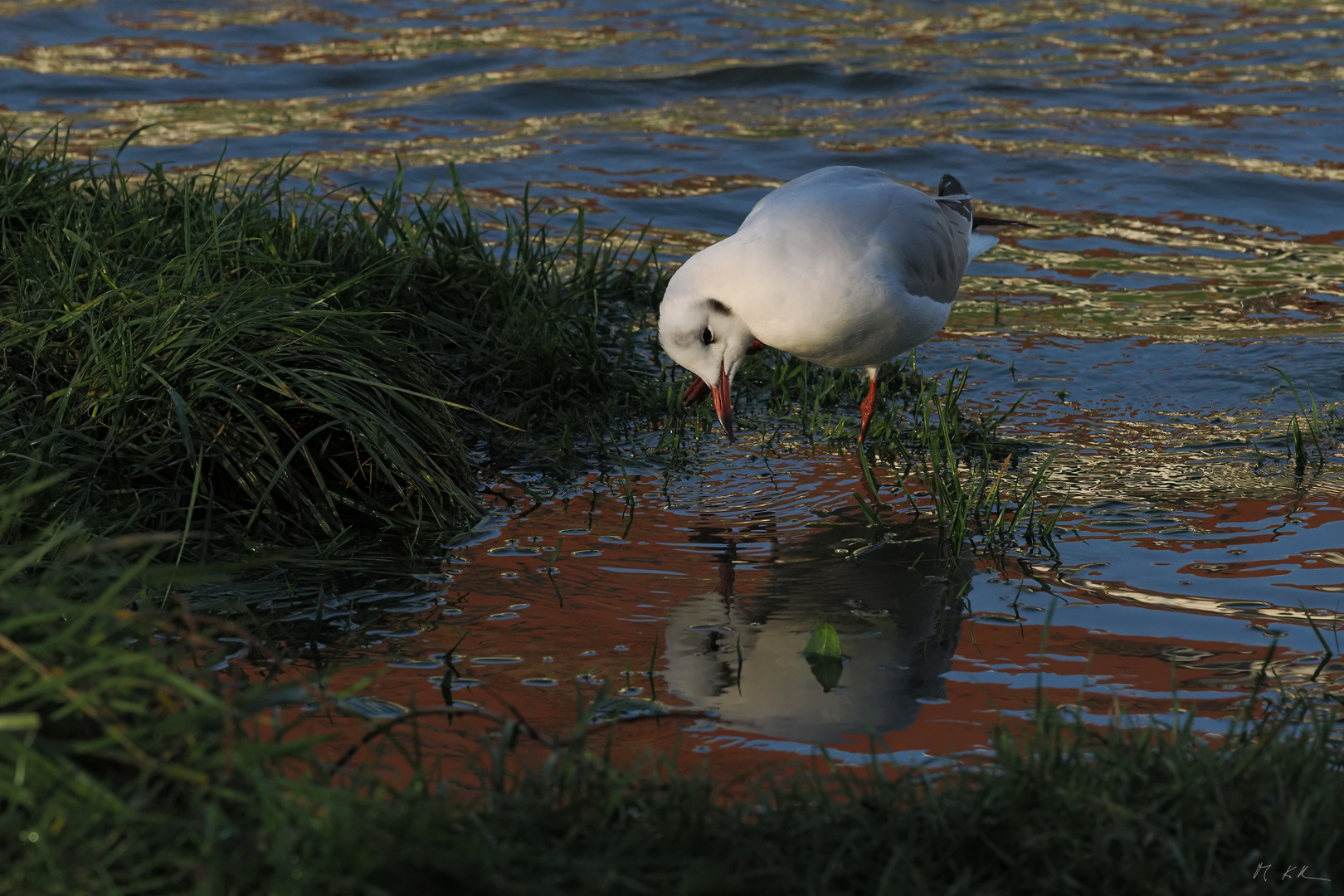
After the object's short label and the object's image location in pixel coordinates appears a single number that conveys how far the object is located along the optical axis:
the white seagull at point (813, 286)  10.36
